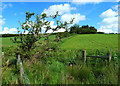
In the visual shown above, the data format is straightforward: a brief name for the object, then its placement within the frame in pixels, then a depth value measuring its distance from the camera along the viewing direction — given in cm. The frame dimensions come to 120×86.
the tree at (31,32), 492
